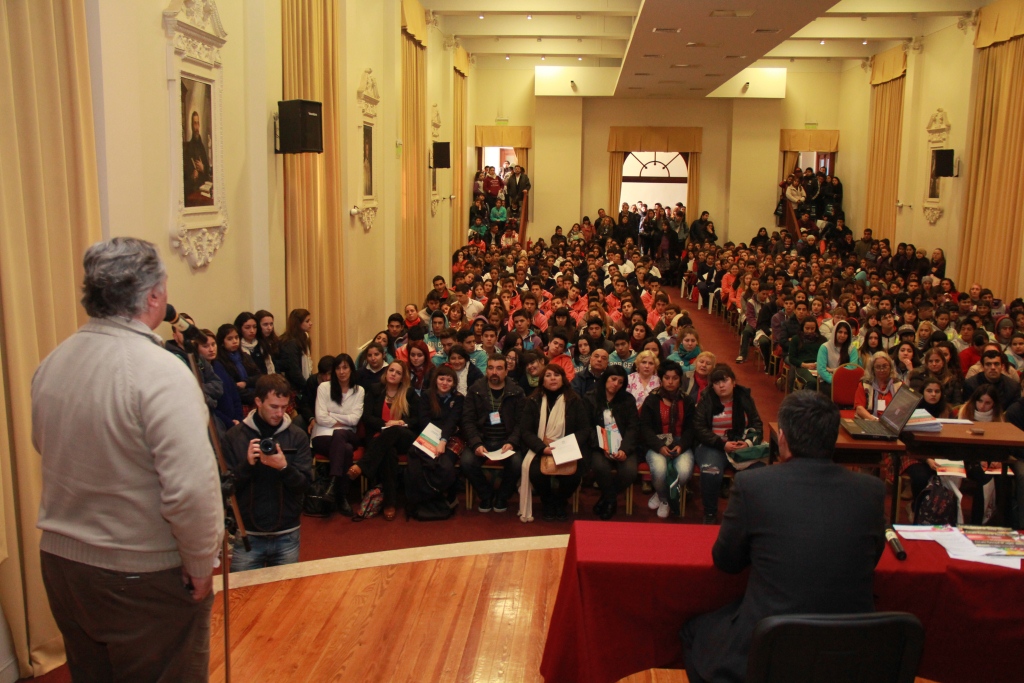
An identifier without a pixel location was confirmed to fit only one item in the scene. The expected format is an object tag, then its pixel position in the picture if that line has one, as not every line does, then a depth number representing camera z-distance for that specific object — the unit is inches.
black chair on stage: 88.2
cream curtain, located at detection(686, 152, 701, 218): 908.6
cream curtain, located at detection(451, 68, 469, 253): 736.5
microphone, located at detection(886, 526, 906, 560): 123.9
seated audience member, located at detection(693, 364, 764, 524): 252.4
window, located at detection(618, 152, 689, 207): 935.7
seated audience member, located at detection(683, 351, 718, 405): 277.6
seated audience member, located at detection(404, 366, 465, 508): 257.3
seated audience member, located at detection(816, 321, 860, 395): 335.0
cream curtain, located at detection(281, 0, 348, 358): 307.9
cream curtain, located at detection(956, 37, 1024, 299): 511.8
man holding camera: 192.2
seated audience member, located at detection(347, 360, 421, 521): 259.8
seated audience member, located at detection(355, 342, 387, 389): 288.7
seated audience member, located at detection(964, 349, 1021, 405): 277.9
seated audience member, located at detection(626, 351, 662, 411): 282.5
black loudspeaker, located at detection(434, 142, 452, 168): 589.3
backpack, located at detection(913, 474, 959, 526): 219.6
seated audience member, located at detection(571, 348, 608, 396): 284.2
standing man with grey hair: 88.0
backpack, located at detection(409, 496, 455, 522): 258.5
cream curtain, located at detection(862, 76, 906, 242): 717.9
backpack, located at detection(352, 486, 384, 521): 259.4
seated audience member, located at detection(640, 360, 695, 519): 258.5
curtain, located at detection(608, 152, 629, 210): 914.7
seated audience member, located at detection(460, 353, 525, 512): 260.7
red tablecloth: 122.6
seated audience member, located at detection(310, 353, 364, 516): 257.6
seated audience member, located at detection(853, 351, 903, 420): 285.7
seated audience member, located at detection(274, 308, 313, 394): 291.4
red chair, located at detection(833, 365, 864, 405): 309.7
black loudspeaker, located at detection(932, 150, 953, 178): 576.7
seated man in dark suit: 100.8
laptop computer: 169.5
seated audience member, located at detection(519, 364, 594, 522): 257.0
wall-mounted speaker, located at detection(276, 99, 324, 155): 281.6
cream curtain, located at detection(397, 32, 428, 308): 498.9
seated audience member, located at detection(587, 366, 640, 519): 259.1
